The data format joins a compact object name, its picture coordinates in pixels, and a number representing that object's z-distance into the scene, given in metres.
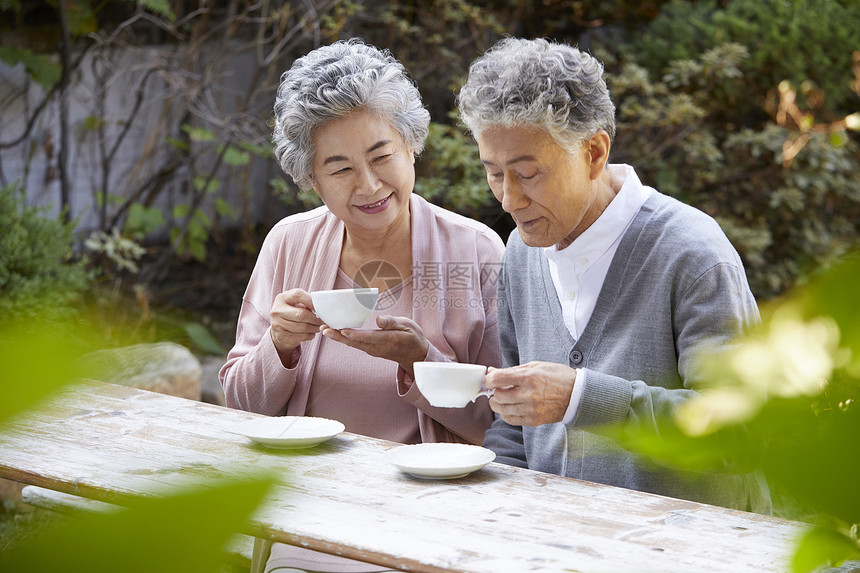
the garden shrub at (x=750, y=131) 5.33
